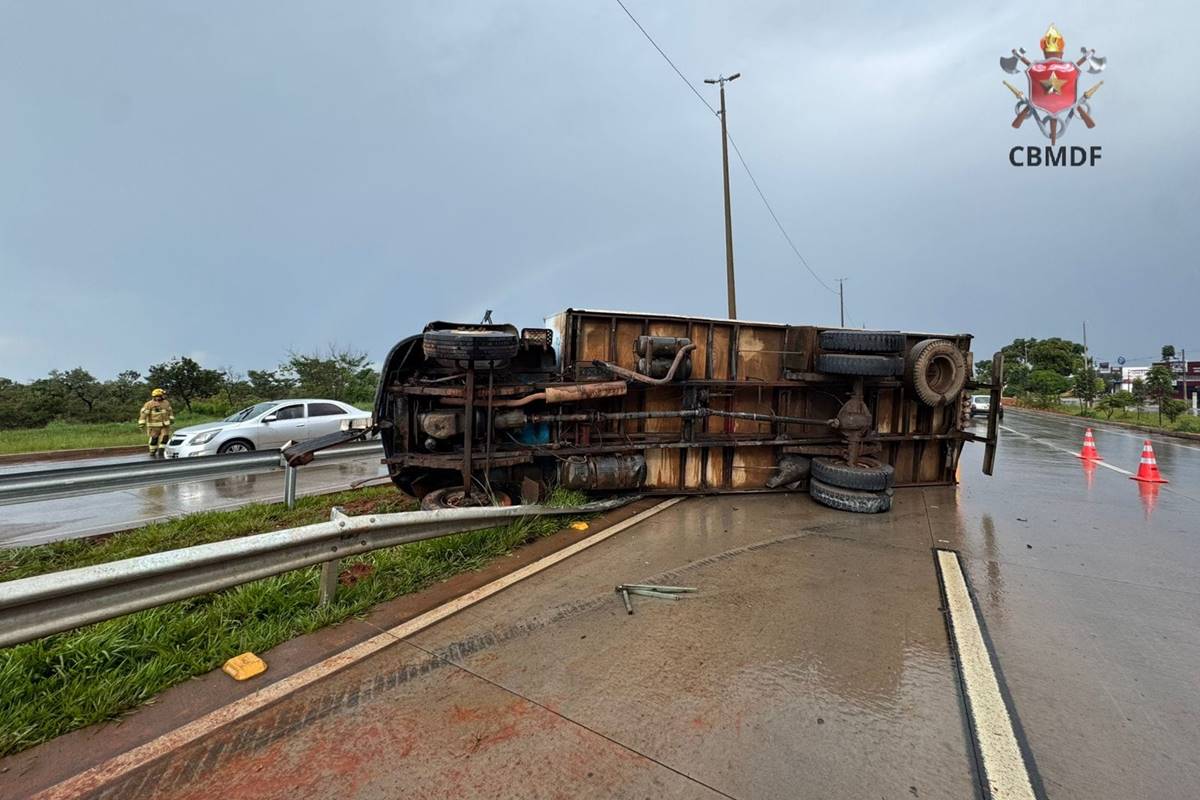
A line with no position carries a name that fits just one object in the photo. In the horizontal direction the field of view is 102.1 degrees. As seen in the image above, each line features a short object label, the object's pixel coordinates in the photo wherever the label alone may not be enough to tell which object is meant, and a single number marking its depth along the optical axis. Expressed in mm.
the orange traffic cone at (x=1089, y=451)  9570
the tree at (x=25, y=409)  23781
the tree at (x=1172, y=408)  19172
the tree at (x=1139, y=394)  25058
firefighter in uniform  10359
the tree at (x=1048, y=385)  35531
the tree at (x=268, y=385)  24516
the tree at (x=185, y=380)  23719
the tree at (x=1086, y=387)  29641
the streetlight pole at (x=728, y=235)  12923
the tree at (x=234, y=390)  23623
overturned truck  4816
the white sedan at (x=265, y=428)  9650
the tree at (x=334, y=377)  24203
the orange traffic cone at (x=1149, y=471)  7099
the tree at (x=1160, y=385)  19692
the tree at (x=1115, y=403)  24438
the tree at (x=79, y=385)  26672
